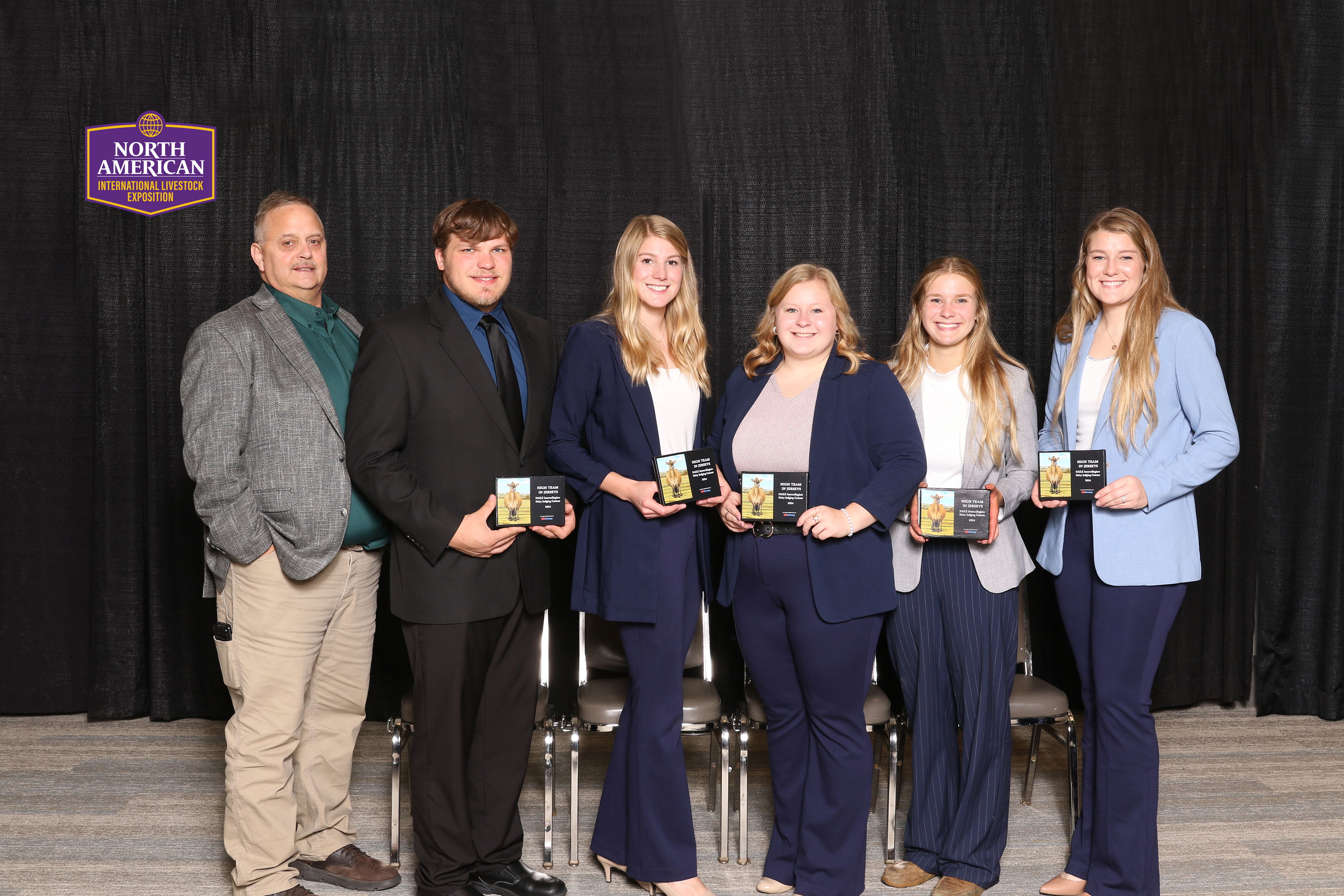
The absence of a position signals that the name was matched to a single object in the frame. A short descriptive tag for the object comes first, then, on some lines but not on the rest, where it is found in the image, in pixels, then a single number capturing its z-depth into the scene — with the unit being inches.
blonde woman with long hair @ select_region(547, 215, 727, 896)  105.8
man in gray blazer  102.0
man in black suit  101.1
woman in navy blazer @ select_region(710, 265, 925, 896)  103.6
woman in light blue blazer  103.3
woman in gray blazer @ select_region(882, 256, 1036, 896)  109.7
